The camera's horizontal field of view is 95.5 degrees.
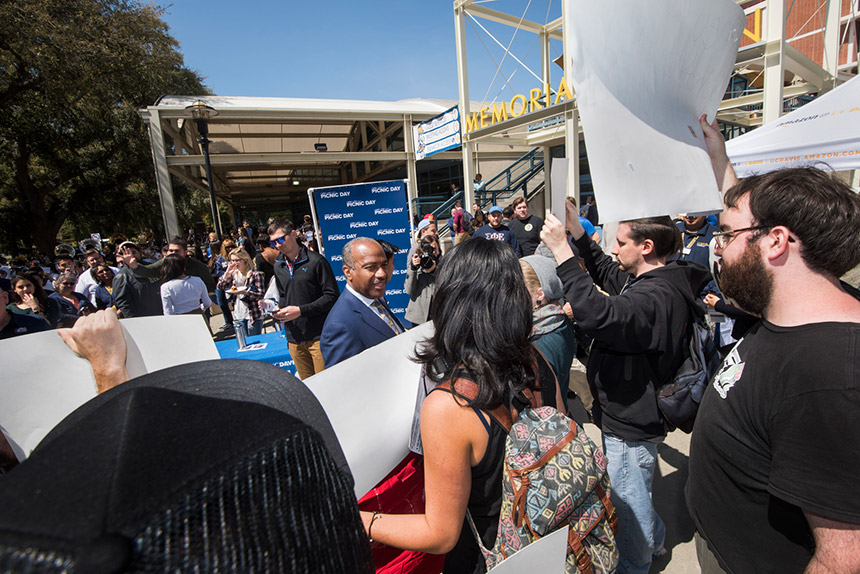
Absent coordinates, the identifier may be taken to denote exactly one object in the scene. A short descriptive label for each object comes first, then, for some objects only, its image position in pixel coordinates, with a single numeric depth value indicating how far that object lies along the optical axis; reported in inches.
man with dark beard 35.6
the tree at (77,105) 392.5
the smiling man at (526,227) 266.7
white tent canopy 147.3
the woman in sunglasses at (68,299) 188.4
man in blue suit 96.0
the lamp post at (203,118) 299.4
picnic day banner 215.5
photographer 158.2
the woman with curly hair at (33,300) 176.9
